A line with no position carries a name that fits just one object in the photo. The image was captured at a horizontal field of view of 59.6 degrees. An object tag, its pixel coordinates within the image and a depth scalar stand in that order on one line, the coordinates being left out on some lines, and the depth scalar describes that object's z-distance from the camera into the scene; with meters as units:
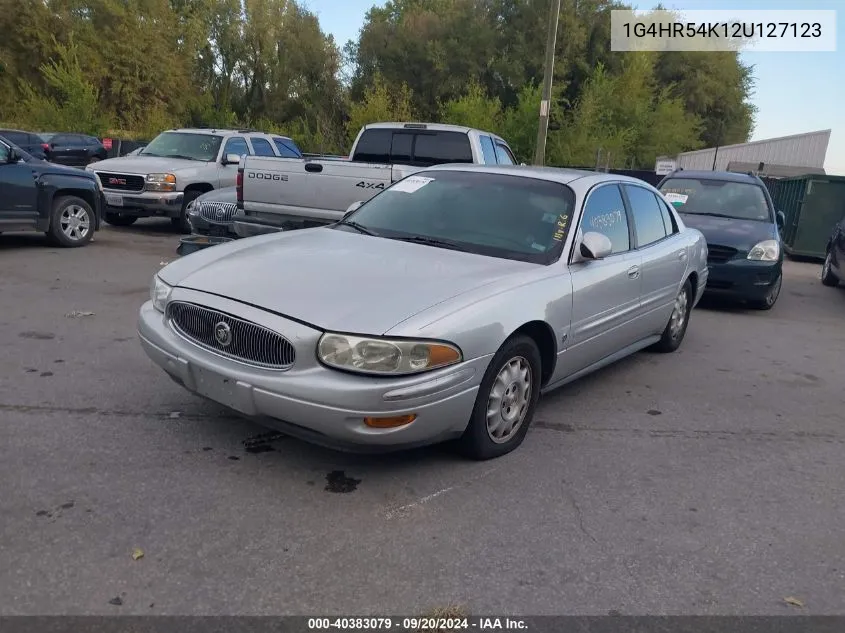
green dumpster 14.66
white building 40.28
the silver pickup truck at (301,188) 7.83
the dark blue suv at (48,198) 9.07
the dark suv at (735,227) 8.79
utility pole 17.47
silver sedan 3.36
